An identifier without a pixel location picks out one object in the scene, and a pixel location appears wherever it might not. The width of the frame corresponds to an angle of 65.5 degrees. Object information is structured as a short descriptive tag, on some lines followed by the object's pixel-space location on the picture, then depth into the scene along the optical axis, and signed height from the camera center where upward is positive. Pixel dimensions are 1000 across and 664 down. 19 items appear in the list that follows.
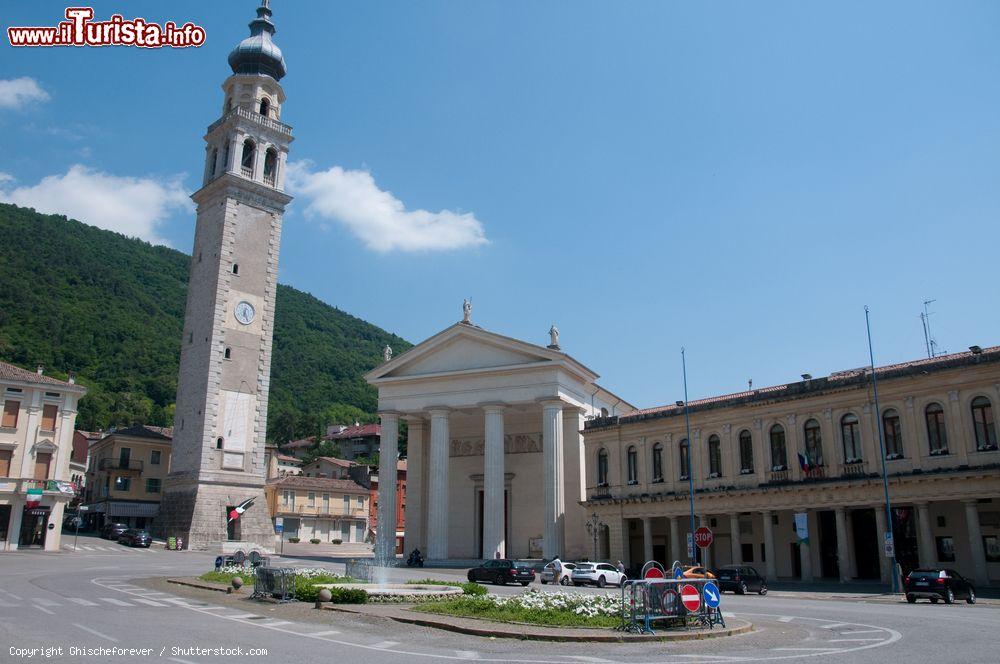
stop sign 26.28 -0.35
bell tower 53.53 +14.92
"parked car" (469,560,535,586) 34.34 -2.01
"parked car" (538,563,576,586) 36.72 -2.22
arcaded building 33.80 +2.70
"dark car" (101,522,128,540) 55.20 -0.40
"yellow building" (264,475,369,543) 74.25 +1.79
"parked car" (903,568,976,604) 26.44 -1.92
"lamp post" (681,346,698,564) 35.48 +2.24
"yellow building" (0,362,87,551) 46.84 +3.96
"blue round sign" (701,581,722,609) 16.69 -1.43
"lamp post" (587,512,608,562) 47.81 +0.11
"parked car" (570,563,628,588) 35.69 -2.15
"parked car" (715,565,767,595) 32.72 -2.16
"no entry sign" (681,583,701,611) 16.59 -1.47
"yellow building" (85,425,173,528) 64.44 +3.98
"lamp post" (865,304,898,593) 31.49 +2.23
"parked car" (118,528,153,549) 51.66 -0.88
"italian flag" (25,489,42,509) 46.97 +1.52
